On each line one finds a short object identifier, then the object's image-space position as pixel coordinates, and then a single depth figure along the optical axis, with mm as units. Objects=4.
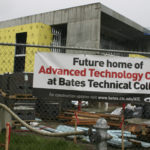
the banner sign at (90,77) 3941
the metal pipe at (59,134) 2525
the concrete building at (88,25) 20812
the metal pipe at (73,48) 4090
